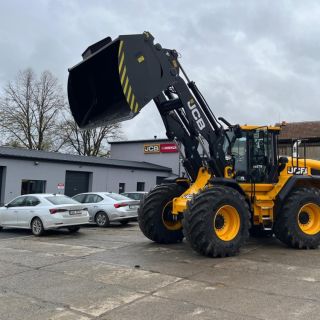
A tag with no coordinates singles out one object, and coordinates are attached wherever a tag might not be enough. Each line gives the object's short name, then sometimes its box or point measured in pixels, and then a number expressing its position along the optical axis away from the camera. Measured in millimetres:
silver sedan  16594
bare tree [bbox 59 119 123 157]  47750
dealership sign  38038
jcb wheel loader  8414
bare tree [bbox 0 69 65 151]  43875
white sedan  13758
